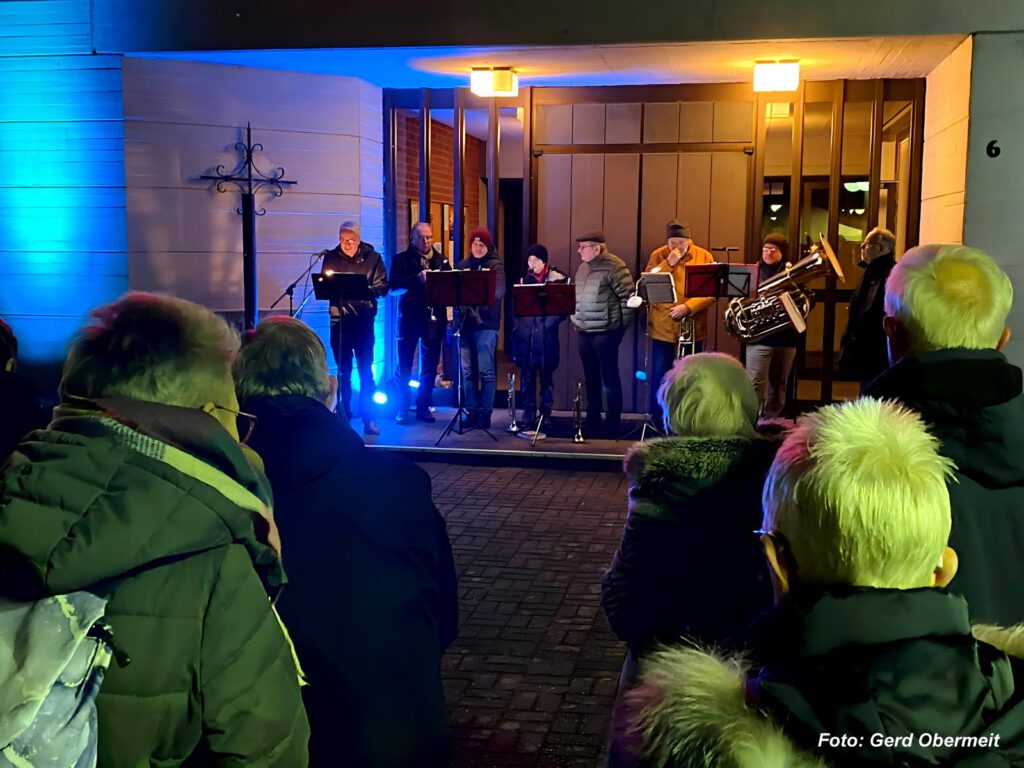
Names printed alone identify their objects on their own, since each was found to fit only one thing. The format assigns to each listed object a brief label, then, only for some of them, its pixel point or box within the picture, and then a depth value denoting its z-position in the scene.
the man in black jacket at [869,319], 6.63
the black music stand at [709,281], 9.20
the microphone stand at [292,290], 10.21
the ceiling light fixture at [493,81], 10.28
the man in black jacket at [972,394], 2.75
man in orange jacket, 10.30
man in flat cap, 10.27
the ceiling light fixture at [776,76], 9.58
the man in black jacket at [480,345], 10.44
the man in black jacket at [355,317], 10.17
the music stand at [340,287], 9.60
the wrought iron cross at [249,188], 10.08
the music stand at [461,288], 9.59
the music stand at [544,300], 9.65
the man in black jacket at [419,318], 10.71
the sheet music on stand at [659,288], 9.64
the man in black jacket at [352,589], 2.70
